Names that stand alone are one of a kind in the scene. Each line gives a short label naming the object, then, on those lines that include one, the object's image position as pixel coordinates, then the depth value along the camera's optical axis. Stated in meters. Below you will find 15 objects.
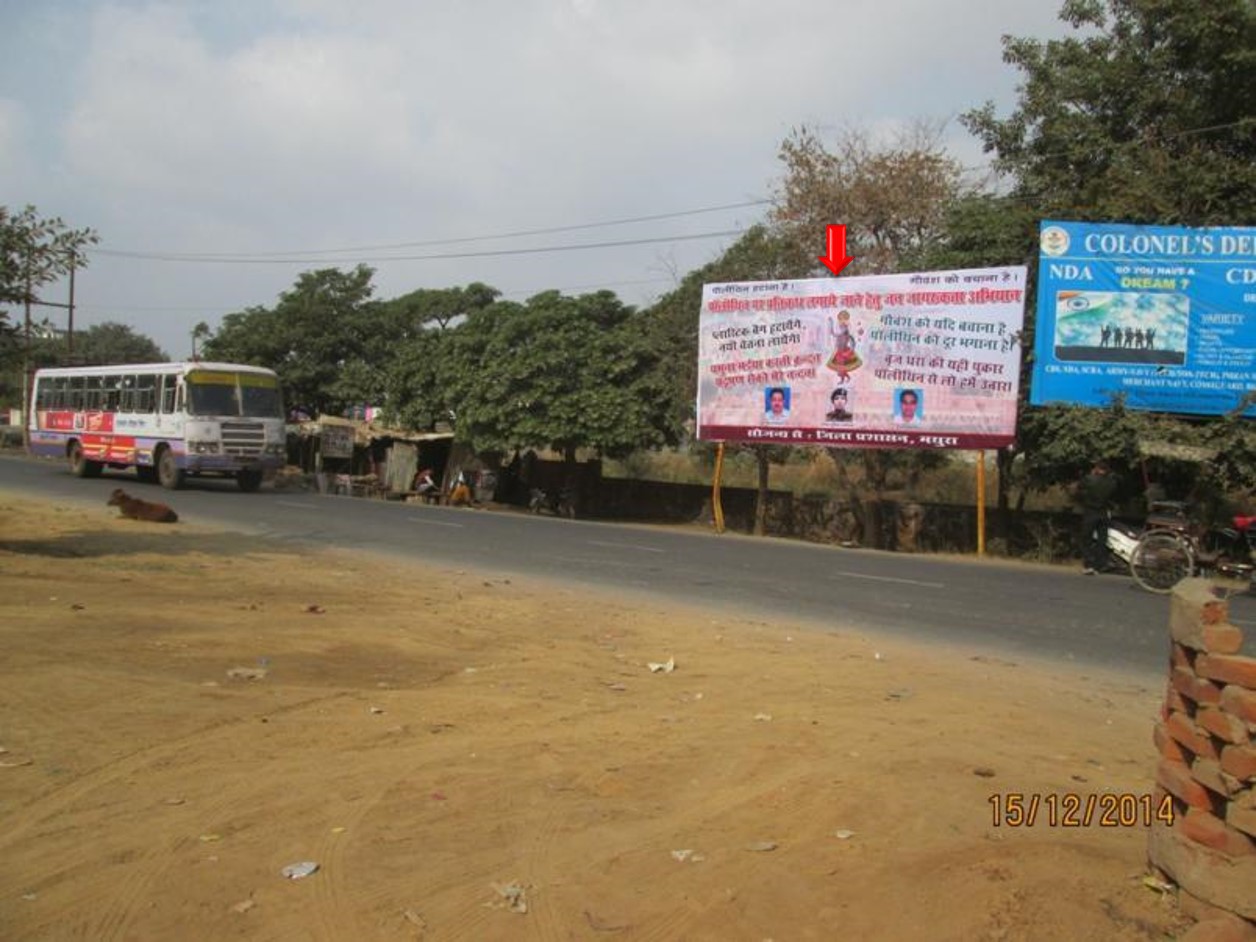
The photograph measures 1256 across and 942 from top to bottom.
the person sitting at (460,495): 29.23
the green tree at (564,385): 25.38
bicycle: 13.88
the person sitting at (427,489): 30.08
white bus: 25.78
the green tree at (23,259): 11.56
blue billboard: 16.48
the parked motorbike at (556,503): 28.23
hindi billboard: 18.52
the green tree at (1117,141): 17.47
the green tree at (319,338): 39.62
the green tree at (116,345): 69.56
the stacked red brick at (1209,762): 3.33
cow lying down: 17.91
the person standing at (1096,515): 15.72
